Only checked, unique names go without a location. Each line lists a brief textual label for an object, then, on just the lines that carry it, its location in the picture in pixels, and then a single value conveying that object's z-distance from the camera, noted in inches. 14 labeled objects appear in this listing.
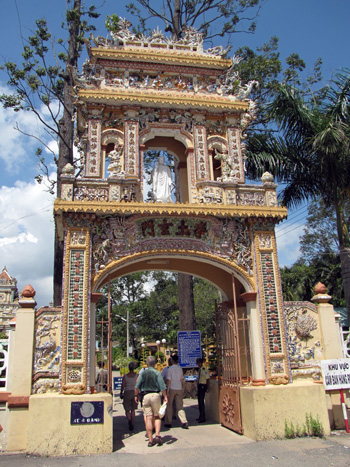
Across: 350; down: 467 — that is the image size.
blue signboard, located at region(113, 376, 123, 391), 523.8
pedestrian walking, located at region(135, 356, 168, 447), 292.2
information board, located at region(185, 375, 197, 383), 474.5
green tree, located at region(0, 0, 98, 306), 519.2
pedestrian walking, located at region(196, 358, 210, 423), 389.1
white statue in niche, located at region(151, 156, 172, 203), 387.5
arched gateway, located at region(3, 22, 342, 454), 308.7
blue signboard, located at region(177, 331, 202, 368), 447.5
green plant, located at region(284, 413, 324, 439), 307.7
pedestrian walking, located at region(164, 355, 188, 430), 361.1
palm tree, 434.1
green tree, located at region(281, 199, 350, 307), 832.3
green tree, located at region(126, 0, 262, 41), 680.4
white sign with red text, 319.3
